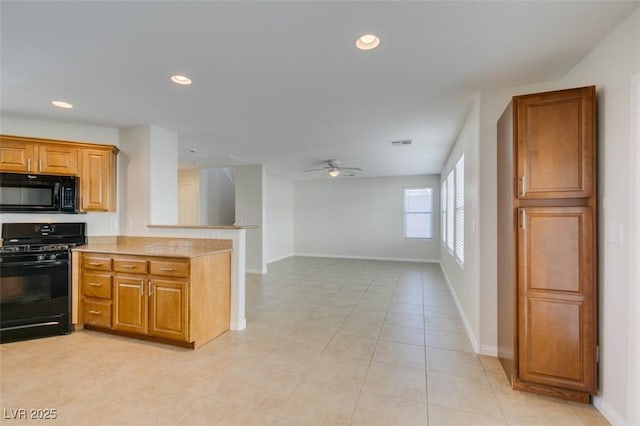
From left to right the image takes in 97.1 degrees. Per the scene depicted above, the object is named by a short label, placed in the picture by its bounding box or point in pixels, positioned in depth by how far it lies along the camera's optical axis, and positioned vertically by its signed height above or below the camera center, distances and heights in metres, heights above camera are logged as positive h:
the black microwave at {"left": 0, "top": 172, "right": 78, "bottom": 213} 3.10 +0.24
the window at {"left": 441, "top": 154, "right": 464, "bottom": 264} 4.21 +0.08
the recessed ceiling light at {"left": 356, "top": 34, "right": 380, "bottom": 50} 1.87 +1.17
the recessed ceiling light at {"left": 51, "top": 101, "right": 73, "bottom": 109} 2.94 +1.16
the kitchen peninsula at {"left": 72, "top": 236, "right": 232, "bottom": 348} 2.82 -0.81
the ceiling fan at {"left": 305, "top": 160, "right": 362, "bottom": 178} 6.04 +1.09
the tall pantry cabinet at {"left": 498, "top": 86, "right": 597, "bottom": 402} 1.97 -0.21
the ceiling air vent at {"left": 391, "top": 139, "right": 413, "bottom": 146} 4.44 +1.16
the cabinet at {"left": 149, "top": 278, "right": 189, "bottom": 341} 2.79 -0.95
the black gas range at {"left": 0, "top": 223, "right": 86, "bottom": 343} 2.91 -0.74
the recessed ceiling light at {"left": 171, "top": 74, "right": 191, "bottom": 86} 2.41 +1.18
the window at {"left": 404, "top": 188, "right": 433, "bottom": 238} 8.16 +0.04
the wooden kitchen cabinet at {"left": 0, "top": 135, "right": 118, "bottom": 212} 3.17 +0.61
